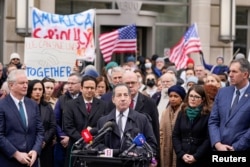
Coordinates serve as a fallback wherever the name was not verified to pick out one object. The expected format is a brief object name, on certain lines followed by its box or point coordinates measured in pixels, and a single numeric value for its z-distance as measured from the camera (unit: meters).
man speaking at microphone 9.77
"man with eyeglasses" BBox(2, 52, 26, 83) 16.58
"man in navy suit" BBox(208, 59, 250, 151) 10.17
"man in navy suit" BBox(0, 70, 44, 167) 10.21
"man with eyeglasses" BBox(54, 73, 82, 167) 12.23
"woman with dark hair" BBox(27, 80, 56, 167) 11.68
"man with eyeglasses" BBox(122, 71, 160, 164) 11.30
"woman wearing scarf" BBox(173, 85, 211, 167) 11.03
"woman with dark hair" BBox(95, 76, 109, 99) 13.11
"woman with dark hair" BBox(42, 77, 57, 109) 12.59
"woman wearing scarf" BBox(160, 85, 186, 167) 11.71
